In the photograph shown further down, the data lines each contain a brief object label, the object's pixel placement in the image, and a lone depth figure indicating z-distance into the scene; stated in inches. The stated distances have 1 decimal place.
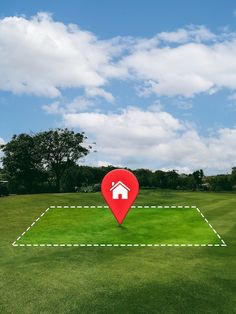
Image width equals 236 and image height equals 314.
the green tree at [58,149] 2412.4
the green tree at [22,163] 2356.7
